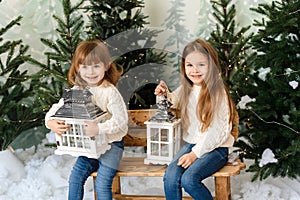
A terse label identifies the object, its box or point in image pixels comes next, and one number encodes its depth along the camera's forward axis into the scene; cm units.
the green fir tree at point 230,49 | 264
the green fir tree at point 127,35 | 223
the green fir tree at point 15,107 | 279
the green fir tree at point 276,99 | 222
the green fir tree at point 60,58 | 247
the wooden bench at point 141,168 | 208
